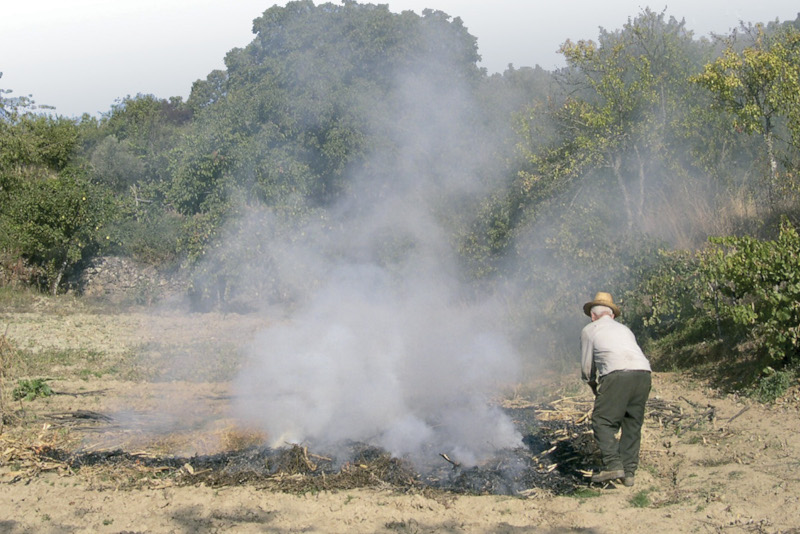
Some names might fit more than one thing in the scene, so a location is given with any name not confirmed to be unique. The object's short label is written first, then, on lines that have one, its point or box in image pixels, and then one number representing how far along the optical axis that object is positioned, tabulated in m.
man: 5.53
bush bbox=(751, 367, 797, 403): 6.95
